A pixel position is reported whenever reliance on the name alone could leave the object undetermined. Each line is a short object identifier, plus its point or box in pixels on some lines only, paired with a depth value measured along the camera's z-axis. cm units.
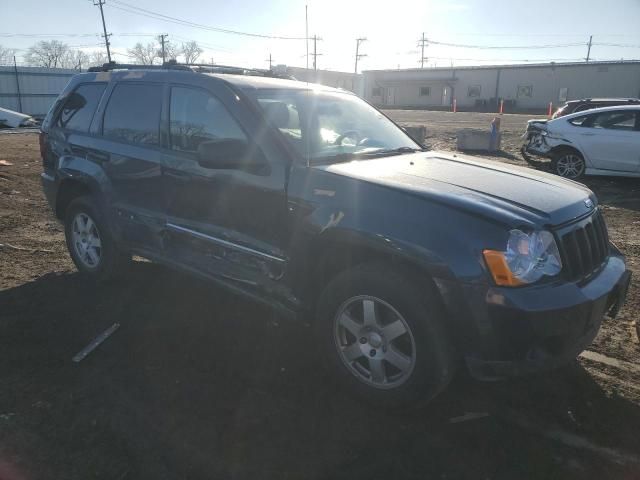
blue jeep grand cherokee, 262
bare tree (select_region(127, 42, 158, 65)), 8649
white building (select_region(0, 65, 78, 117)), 2920
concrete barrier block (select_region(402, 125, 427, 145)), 1580
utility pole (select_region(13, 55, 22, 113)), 2937
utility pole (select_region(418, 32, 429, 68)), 10950
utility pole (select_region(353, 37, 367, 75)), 9625
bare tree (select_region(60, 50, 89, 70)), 8988
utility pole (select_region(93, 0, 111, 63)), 5785
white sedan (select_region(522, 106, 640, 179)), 1010
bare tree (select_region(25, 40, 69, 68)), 9000
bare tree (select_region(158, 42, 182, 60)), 7726
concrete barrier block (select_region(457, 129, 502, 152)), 1573
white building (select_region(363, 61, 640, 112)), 4825
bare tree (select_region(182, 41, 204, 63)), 9288
